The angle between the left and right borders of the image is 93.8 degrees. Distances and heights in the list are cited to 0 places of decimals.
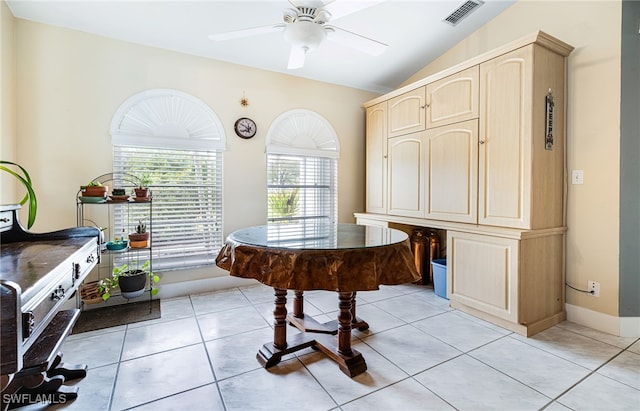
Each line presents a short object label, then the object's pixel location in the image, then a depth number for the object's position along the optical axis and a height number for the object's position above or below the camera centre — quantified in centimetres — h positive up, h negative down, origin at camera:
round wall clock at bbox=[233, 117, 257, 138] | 343 +84
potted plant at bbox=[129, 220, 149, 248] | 282 -35
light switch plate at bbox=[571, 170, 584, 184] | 257 +19
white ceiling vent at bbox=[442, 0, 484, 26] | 290 +188
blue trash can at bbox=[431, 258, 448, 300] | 320 -85
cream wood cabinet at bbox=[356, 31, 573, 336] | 241 +19
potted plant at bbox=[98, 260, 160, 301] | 277 -76
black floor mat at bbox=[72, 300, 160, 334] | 252 -104
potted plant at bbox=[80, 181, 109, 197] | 256 +9
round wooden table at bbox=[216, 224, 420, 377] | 156 -36
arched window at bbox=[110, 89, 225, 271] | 297 +38
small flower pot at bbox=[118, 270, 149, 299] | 278 -78
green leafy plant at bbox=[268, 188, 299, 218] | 375 -4
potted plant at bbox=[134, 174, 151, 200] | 280 +8
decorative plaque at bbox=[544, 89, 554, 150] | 248 +63
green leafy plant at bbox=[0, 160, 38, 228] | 181 -2
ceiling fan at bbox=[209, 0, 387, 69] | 193 +119
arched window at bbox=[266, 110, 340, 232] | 373 +42
